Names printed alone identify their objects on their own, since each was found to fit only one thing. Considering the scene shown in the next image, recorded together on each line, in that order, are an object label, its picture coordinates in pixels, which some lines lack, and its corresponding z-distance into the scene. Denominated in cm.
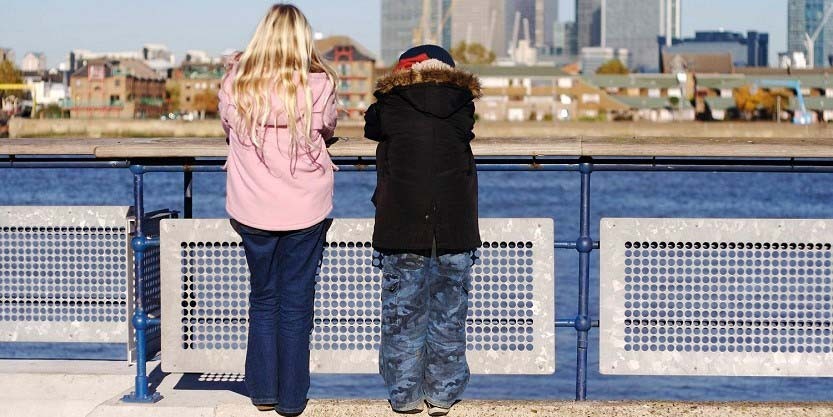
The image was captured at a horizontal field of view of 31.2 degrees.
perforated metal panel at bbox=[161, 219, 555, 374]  663
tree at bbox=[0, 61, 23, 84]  18388
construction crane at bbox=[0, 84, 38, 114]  15368
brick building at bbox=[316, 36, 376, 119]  17688
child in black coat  600
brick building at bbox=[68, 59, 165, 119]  16638
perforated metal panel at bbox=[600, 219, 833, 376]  666
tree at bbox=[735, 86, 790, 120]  17150
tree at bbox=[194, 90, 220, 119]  17260
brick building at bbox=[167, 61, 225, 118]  17388
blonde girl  588
